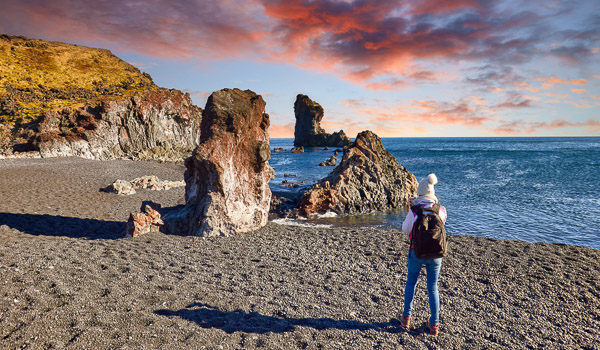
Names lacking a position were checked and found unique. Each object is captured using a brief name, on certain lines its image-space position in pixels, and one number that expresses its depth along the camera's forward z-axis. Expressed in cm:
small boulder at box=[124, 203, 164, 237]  1327
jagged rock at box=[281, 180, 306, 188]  3516
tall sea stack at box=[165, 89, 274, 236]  1434
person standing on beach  622
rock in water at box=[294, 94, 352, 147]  13250
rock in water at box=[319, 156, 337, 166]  6221
